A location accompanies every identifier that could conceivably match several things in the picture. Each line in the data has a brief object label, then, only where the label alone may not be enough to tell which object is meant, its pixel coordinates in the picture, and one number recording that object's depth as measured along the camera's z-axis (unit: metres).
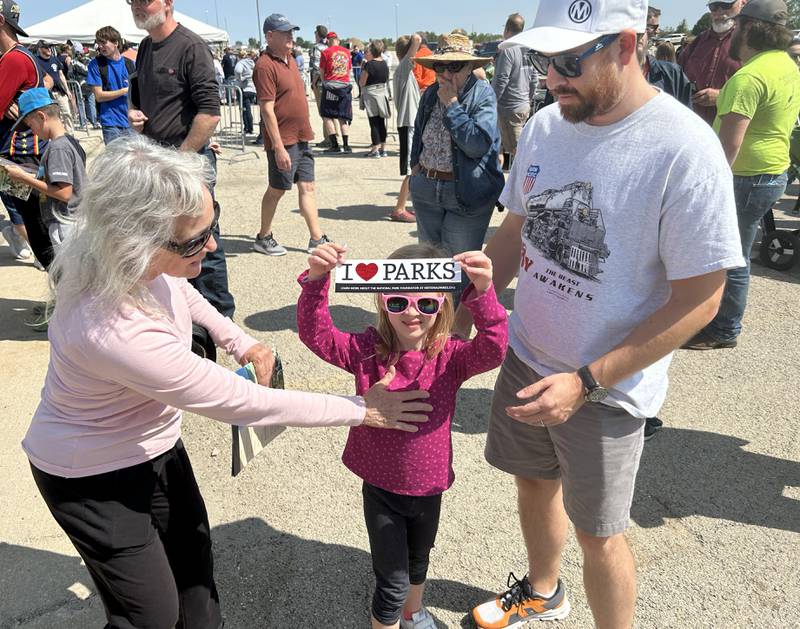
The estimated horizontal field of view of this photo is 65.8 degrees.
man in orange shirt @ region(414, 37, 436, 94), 9.34
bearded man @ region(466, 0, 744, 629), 1.60
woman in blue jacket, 3.87
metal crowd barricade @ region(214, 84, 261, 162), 13.45
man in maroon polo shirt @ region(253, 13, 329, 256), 5.87
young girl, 1.92
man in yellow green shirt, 3.68
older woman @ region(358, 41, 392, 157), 11.27
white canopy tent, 16.23
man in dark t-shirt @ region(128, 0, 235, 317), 4.27
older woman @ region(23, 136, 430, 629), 1.58
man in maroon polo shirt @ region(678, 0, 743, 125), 5.58
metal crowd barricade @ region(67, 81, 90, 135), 14.87
